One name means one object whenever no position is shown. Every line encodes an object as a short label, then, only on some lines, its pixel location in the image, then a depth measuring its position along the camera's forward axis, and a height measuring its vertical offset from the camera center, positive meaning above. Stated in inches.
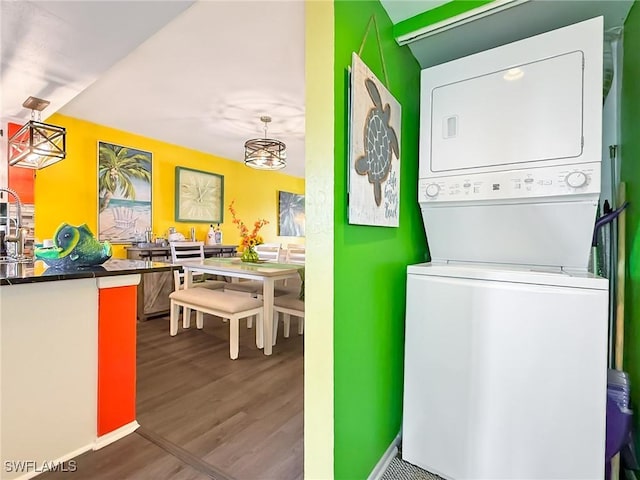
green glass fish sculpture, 60.2 -3.0
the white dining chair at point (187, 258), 131.0 -10.9
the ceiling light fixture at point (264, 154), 128.3 +34.6
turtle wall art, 43.4 +13.7
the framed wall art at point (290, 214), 263.0 +19.9
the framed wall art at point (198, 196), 181.9 +24.7
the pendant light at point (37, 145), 104.3 +31.1
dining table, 107.0 -12.9
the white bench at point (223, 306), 101.8 -23.9
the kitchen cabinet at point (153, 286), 143.8 -24.3
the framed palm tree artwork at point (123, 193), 148.8 +21.2
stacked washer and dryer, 44.8 -6.1
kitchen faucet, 73.9 -1.3
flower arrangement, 136.4 -2.8
